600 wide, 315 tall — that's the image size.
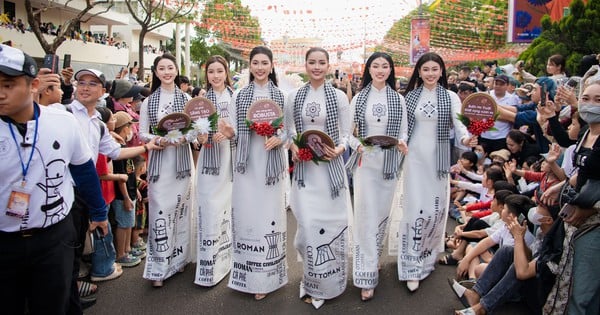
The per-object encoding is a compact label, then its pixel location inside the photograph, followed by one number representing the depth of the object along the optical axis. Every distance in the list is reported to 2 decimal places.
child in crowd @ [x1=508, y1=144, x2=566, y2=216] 3.79
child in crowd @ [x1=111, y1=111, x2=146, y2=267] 5.05
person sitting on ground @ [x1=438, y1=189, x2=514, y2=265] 4.77
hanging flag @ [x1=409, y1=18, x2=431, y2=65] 18.48
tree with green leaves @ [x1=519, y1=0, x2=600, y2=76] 8.72
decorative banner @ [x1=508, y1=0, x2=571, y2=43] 16.44
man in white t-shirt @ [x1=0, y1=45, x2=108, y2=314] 2.50
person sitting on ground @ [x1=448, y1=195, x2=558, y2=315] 3.63
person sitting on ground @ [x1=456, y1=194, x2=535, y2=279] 4.04
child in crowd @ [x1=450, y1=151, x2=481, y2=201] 7.11
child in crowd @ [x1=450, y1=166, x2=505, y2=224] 5.80
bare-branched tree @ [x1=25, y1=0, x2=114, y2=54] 11.67
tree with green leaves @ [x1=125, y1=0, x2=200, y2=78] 17.38
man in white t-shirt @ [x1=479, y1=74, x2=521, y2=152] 7.10
